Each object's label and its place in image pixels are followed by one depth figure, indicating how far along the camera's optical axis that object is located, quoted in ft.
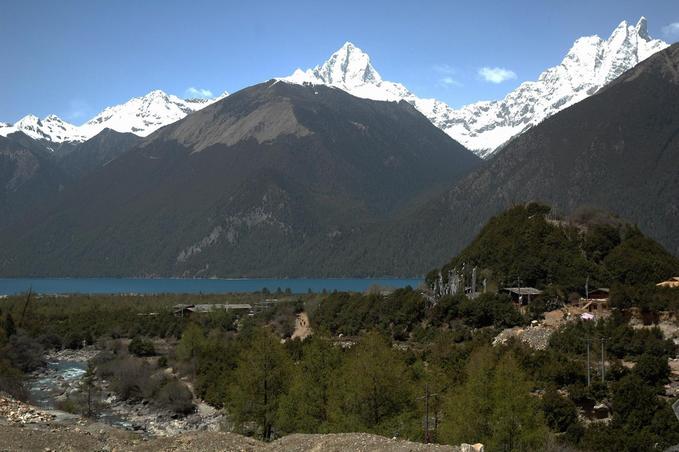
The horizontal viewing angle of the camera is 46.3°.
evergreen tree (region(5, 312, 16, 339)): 317.77
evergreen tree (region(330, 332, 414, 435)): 139.95
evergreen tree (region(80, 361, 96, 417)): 198.90
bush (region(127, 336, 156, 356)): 323.31
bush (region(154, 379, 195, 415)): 212.64
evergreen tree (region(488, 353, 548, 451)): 123.54
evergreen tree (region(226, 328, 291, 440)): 158.20
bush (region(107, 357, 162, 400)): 230.89
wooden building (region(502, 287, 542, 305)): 283.38
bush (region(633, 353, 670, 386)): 178.81
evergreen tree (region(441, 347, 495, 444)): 126.62
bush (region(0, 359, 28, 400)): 189.57
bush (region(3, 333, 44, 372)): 280.92
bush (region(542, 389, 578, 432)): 153.48
